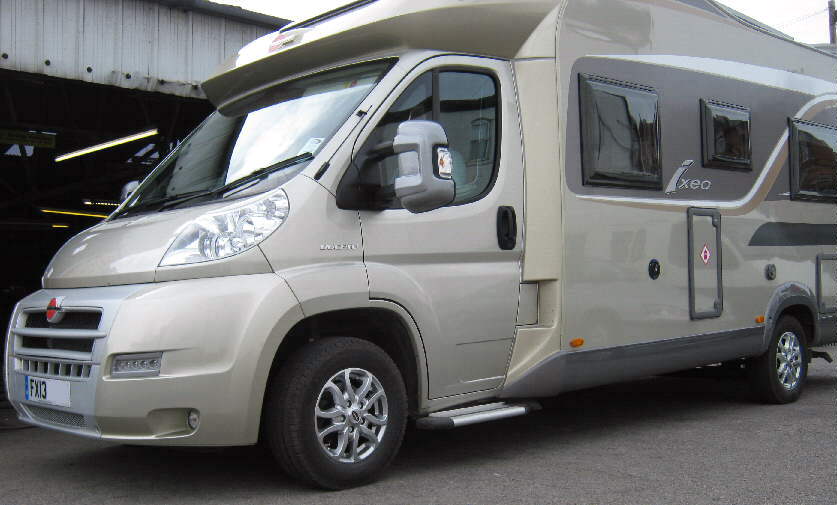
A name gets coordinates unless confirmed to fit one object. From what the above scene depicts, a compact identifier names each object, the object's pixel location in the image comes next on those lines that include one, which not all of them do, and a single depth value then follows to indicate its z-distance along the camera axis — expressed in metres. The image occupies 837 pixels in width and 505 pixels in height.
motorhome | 4.15
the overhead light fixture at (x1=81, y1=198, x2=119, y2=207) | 18.22
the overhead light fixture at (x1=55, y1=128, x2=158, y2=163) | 12.25
